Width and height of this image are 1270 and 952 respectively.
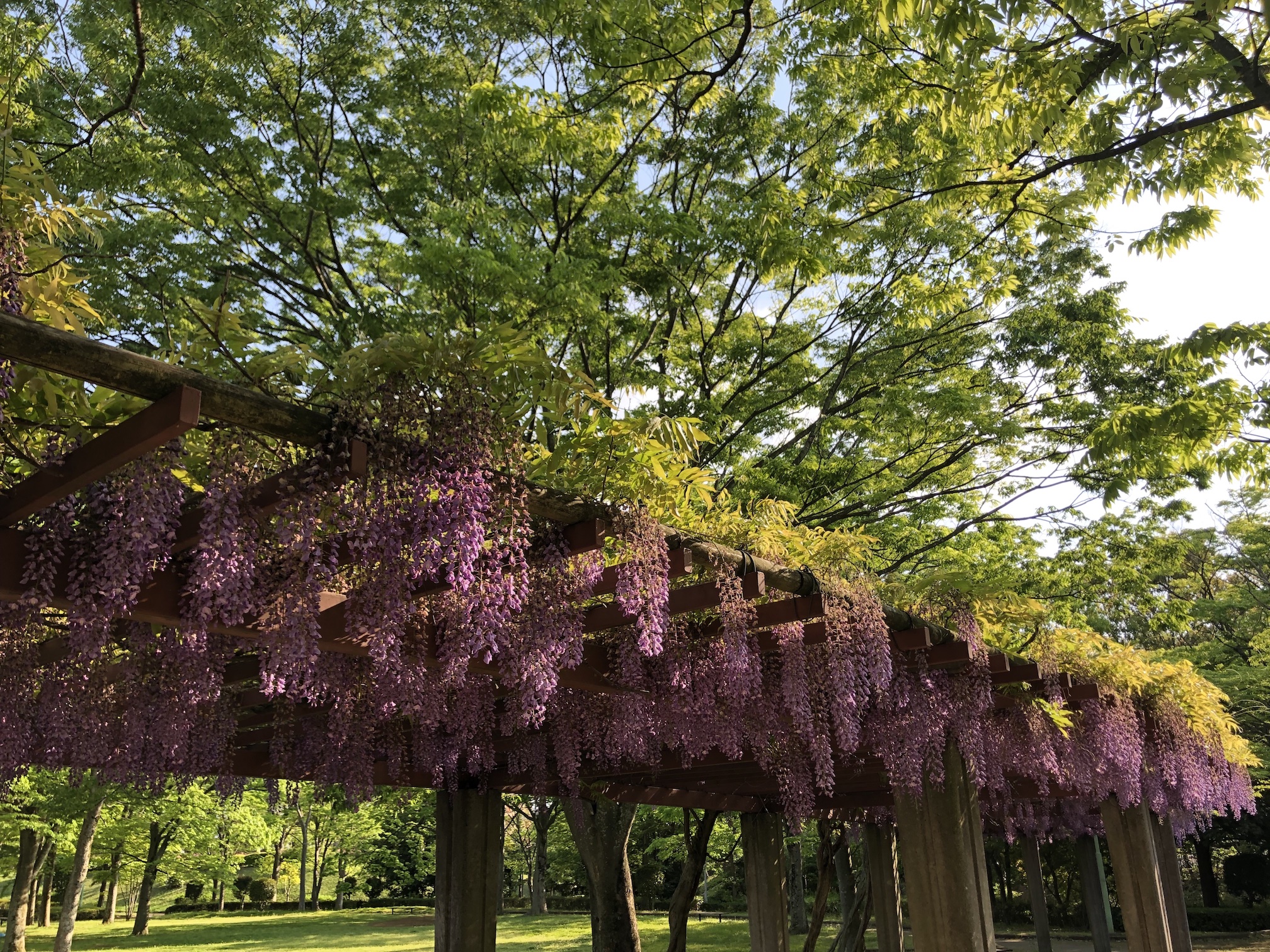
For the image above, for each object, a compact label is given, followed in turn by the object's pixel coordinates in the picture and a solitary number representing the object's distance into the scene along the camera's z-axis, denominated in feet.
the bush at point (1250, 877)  65.98
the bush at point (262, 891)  103.50
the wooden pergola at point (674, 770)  6.40
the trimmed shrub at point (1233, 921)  61.31
